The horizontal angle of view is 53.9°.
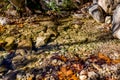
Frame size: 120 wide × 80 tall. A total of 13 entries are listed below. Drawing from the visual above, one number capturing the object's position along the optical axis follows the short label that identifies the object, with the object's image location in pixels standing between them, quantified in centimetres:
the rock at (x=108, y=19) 279
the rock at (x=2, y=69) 221
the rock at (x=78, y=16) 301
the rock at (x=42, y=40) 254
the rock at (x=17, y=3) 308
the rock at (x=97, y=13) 284
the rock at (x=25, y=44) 250
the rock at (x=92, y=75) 198
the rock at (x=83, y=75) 199
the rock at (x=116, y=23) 250
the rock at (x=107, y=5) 288
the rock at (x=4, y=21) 296
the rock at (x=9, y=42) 254
